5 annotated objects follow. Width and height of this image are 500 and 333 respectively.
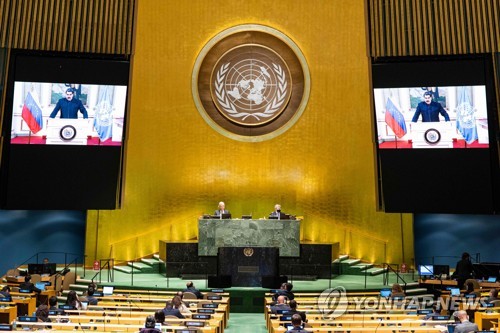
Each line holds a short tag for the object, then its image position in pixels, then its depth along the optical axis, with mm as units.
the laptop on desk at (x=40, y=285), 12258
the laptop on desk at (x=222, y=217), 14766
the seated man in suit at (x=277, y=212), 14759
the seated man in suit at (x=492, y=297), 10469
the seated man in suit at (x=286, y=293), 10641
